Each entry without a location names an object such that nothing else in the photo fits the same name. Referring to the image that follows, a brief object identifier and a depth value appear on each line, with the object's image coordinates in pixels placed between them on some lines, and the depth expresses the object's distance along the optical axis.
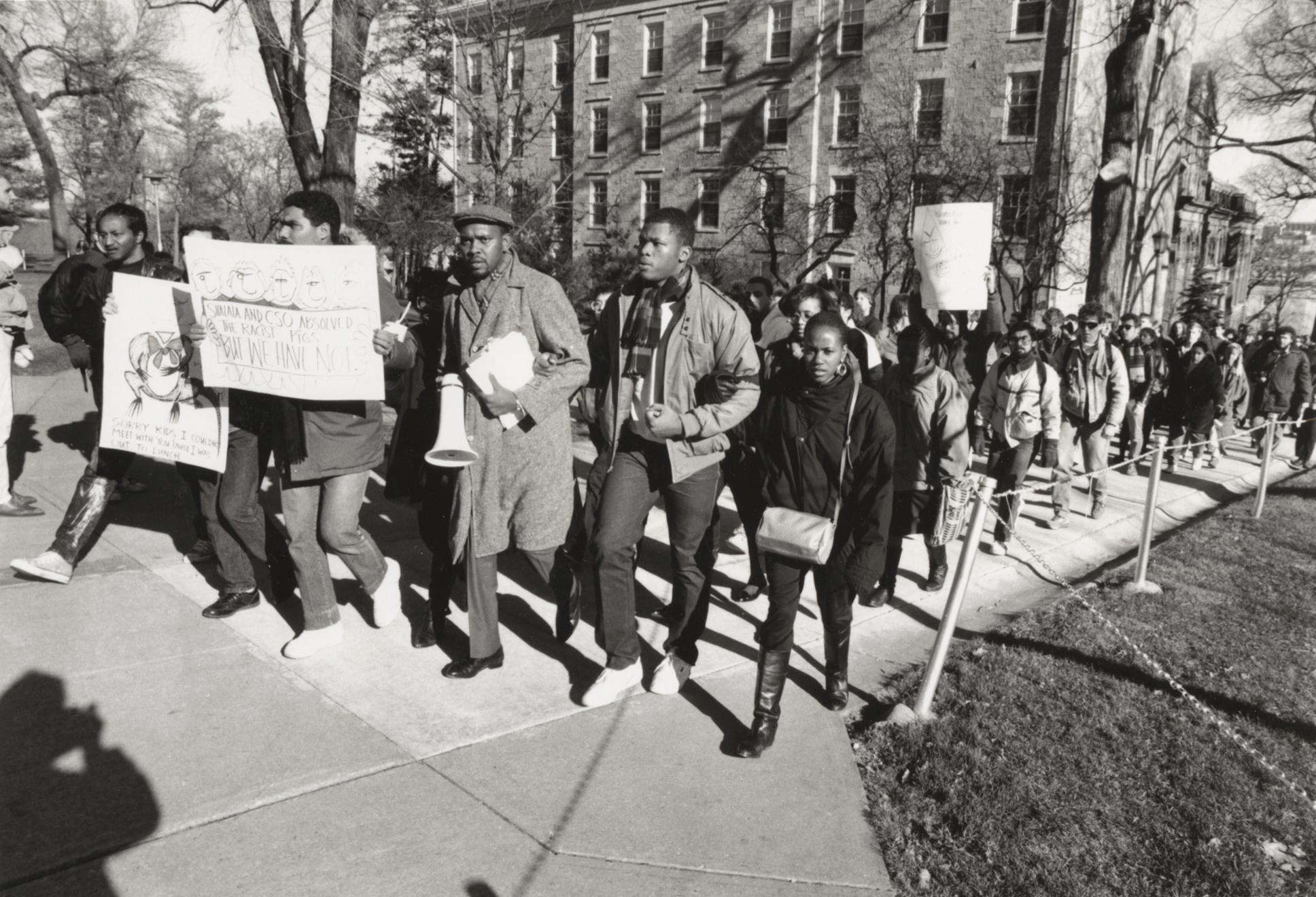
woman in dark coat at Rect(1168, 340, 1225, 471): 12.01
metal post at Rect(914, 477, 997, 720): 4.27
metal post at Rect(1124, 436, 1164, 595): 6.64
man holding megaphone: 4.27
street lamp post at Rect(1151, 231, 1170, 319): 36.06
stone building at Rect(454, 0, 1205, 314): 29.73
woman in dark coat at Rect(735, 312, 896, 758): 4.09
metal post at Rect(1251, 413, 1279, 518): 8.89
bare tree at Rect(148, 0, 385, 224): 11.50
